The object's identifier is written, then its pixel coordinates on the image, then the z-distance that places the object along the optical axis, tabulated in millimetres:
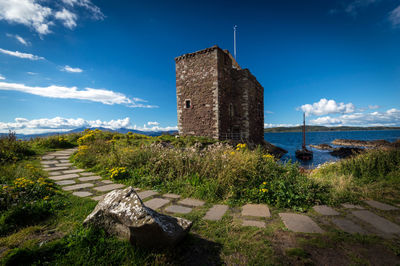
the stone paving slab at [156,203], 2832
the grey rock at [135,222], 1509
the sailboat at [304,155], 20847
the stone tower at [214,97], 12453
